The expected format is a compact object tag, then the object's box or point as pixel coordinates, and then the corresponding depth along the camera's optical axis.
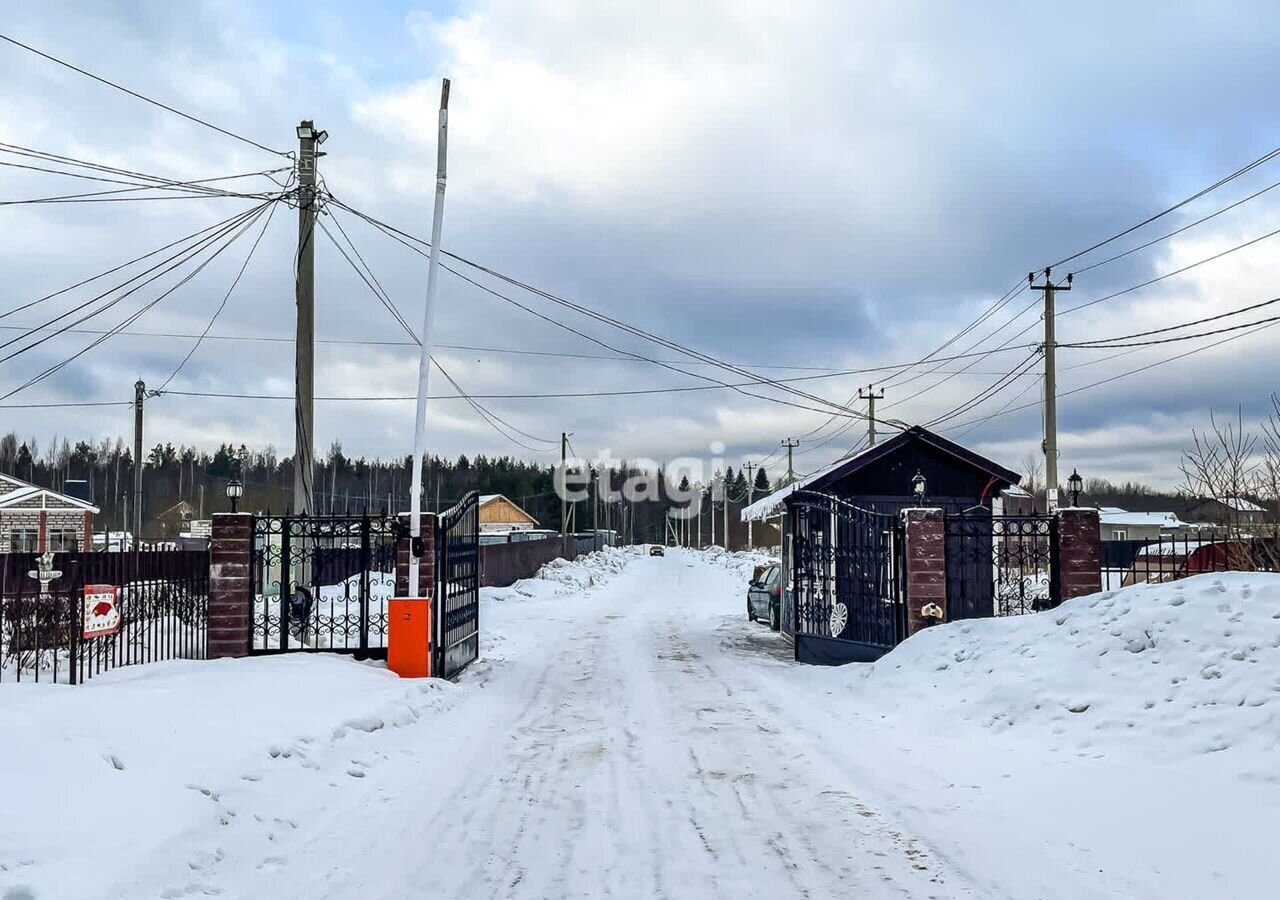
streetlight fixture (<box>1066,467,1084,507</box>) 14.39
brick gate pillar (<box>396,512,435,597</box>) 12.33
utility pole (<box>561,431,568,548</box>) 52.51
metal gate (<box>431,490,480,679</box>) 12.52
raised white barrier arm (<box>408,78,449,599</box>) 11.83
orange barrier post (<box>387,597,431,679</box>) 11.69
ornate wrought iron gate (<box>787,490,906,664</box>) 13.37
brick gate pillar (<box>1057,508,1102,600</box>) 12.43
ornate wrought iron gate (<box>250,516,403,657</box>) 11.83
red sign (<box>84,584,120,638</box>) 9.42
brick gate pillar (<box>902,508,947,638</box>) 12.72
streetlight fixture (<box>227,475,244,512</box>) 12.38
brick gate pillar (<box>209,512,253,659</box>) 11.77
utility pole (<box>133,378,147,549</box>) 36.47
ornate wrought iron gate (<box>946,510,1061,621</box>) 12.55
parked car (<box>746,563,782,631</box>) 20.28
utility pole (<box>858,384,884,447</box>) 44.22
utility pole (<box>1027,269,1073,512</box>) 23.20
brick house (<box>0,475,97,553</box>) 50.91
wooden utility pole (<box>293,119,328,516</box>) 14.64
